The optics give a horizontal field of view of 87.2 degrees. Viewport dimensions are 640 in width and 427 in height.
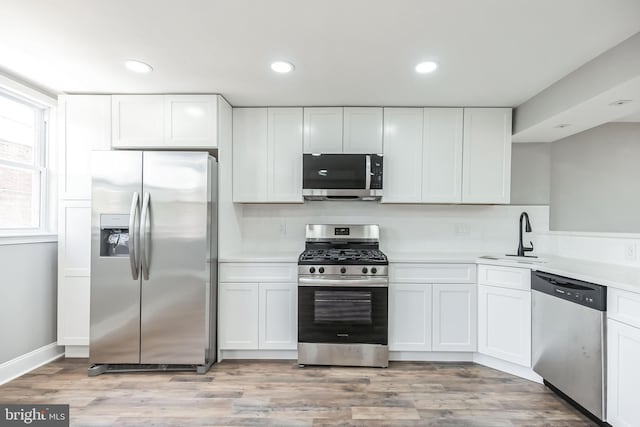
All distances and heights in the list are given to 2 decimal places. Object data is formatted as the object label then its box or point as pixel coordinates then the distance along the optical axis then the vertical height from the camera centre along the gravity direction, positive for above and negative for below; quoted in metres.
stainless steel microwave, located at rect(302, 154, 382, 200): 3.13 +0.40
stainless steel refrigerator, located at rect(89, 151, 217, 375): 2.74 -0.41
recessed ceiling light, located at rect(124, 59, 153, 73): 2.37 +1.07
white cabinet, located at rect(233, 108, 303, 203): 3.29 +0.56
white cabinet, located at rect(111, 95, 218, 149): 2.94 +0.83
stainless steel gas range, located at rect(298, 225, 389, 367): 2.87 -0.82
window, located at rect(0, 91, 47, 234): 2.69 +0.39
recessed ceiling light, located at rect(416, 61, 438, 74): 2.34 +1.07
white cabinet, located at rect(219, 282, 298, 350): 3.00 -0.92
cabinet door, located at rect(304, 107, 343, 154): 3.26 +0.84
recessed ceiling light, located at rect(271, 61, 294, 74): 2.36 +1.07
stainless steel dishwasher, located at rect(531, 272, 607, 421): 2.00 -0.80
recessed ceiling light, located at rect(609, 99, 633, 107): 2.29 +0.81
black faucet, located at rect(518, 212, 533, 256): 3.29 -0.24
